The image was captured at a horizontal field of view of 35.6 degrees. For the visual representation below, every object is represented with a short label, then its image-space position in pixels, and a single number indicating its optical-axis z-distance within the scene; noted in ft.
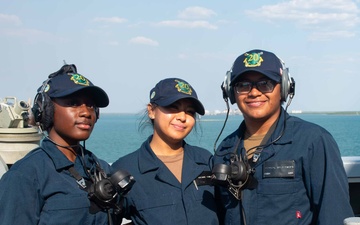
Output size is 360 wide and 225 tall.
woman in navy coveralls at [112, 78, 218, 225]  10.39
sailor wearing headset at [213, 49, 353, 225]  9.43
